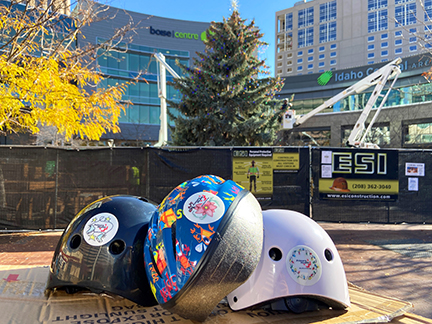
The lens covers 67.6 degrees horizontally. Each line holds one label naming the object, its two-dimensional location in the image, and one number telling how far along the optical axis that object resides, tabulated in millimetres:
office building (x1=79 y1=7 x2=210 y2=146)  44625
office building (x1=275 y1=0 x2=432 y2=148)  33938
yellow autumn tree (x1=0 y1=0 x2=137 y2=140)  6379
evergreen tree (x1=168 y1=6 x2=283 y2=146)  14492
